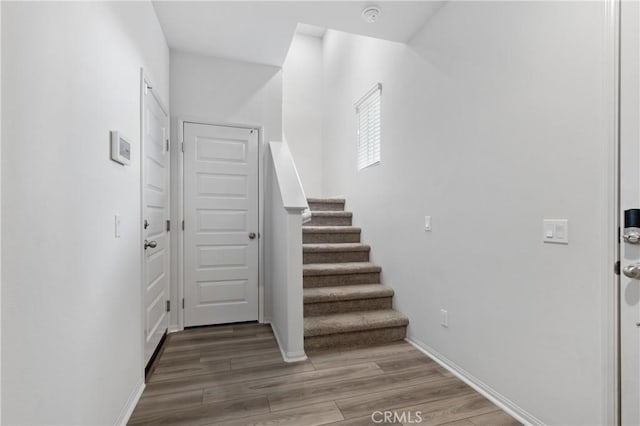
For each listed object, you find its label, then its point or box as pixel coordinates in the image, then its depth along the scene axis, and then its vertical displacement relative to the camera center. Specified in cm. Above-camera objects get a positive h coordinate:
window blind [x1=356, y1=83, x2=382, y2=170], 334 +99
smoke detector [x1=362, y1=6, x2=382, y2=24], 229 +153
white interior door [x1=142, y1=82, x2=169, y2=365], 219 -6
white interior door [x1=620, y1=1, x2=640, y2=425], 122 +8
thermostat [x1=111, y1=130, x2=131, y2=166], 156 +34
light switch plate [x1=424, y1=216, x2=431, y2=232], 246 -9
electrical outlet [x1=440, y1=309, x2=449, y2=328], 227 -80
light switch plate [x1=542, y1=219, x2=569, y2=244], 147 -9
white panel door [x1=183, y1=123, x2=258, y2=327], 307 -13
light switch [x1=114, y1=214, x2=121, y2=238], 161 -7
